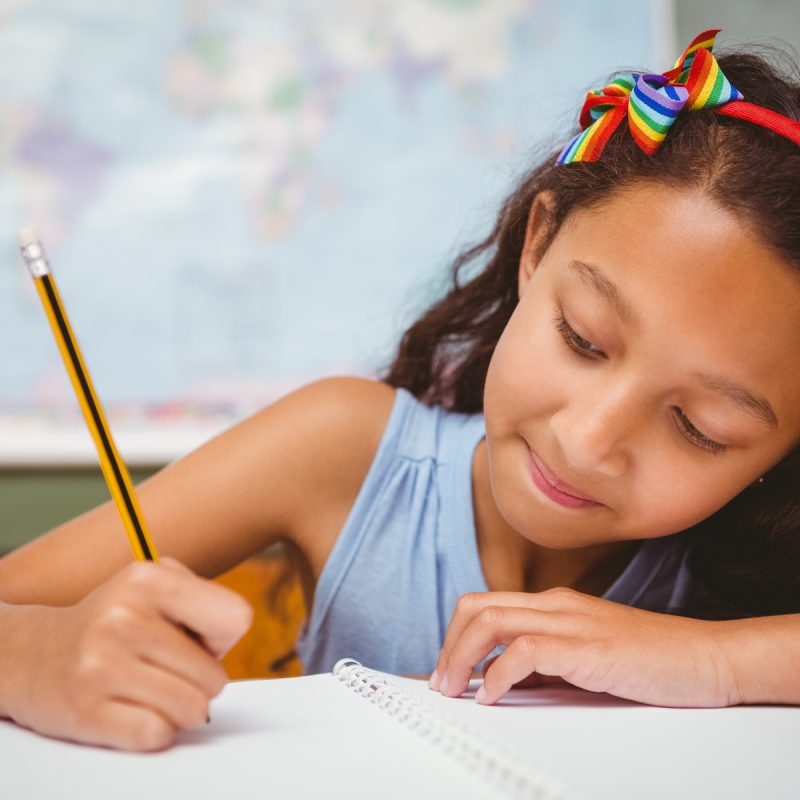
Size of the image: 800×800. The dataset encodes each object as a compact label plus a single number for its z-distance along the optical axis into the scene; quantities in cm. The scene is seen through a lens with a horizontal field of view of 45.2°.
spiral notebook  37
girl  48
